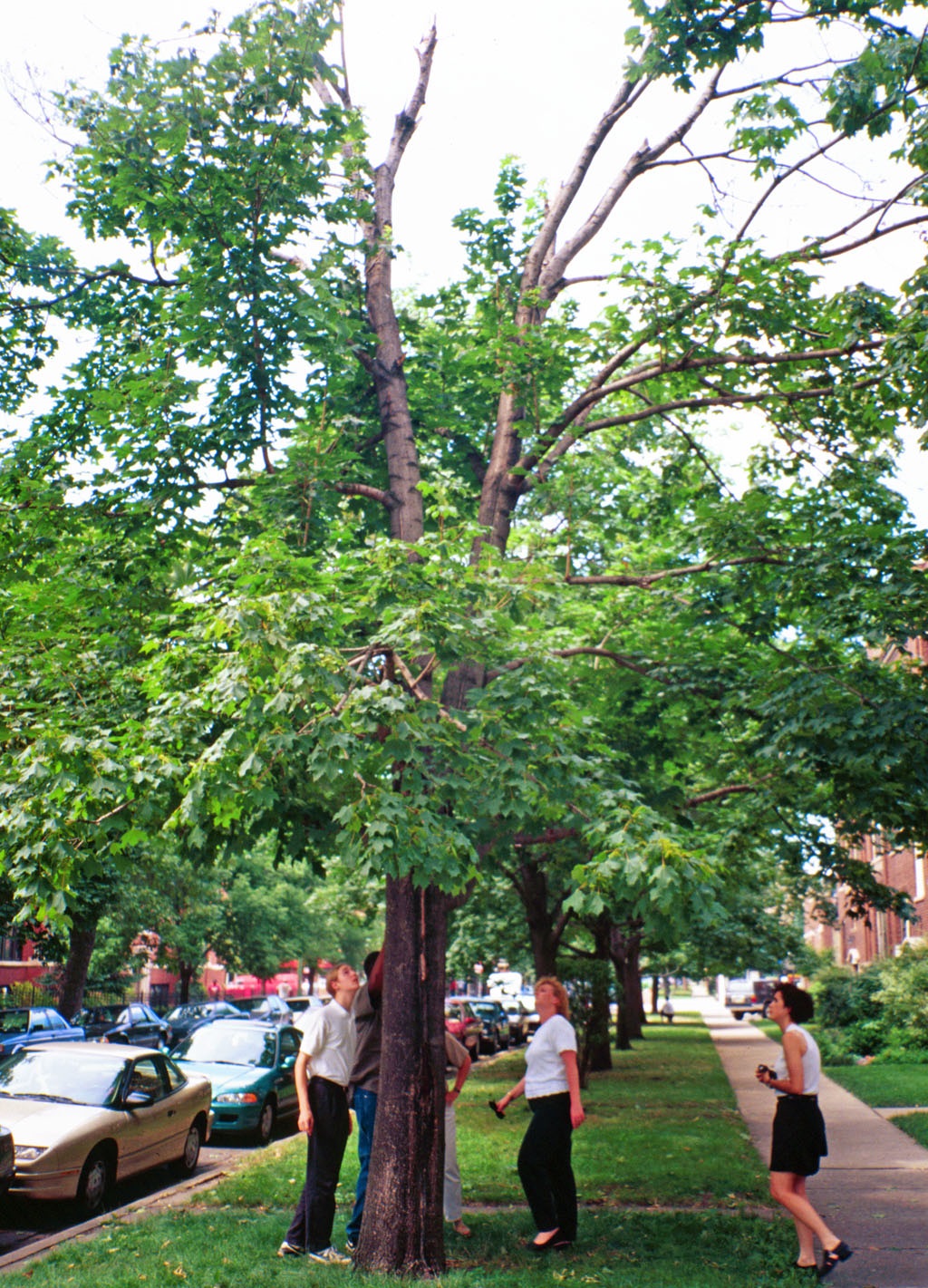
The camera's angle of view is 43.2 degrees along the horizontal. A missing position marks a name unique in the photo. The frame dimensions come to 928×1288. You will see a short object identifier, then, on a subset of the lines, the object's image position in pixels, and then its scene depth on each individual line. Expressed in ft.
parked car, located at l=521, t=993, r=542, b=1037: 121.33
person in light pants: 26.50
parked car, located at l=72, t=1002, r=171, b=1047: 84.94
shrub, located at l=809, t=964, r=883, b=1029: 88.22
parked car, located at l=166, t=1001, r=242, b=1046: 102.42
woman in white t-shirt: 24.48
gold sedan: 31.37
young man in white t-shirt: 24.13
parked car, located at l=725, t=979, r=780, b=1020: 195.11
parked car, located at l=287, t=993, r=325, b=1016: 123.75
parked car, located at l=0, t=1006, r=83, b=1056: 74.38
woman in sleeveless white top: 22.59
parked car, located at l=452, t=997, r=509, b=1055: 103.68
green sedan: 47.47
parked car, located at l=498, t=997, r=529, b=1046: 122.62
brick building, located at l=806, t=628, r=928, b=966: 105.19
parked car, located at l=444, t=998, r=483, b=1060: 85.71
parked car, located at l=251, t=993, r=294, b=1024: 104.29
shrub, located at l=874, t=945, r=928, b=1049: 73.15
